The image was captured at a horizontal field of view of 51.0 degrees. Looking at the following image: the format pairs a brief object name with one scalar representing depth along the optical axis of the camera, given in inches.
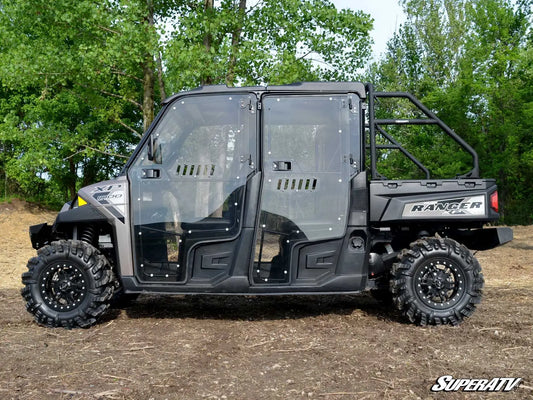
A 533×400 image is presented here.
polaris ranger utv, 208.1
